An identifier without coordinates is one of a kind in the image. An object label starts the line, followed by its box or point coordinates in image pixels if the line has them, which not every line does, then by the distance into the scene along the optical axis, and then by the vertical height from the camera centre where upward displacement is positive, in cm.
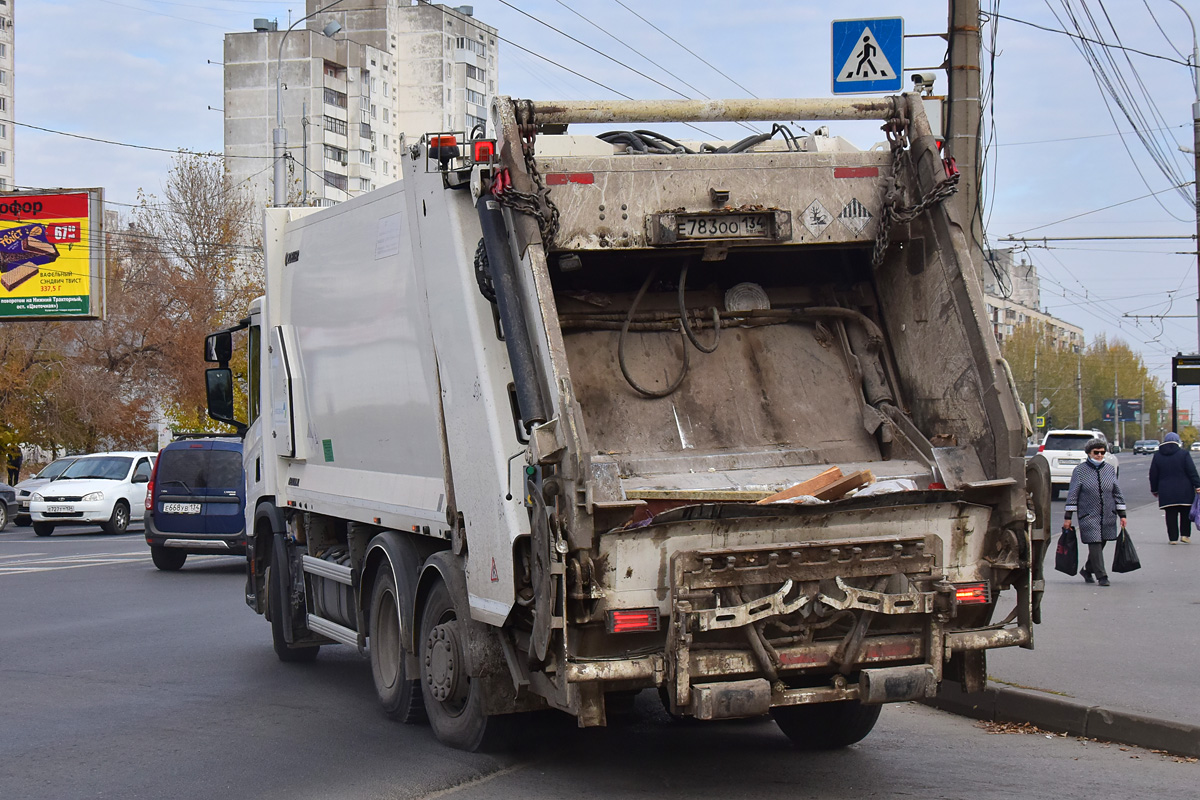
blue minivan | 1747 -137
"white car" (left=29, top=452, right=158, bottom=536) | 2559 -177
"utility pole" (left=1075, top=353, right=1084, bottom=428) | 9779 +172
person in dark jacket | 1856 -115
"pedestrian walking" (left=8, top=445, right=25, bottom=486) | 3753 -170
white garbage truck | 557 -13
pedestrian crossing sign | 1054 +267
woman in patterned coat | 1385 -110
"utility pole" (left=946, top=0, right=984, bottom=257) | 962 +210
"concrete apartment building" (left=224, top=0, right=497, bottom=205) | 8212 +2014
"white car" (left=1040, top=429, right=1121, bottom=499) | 3400 -131
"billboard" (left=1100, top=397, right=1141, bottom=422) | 11719 -74
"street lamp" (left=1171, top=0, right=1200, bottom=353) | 2621 +567
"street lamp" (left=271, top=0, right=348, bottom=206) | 2755 +509
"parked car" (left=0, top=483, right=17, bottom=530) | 2827 -215
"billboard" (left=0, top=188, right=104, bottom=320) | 3303 +353
